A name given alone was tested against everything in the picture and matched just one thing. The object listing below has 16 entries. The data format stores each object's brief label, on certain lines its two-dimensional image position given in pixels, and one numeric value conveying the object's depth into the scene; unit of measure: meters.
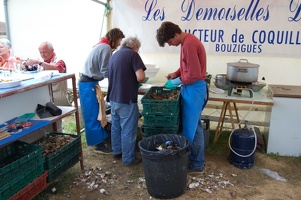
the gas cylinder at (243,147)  2.99
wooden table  3.17
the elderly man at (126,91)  2.79
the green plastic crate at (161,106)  2.75
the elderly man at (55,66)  3.28
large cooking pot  3.18
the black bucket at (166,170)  2.32
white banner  3.55
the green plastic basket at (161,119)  2.80
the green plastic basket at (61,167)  2.45
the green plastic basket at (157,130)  2.83
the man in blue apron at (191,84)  2.57
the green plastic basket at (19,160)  1.99
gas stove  3.29
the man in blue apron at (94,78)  3.13
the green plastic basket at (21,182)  1.97
